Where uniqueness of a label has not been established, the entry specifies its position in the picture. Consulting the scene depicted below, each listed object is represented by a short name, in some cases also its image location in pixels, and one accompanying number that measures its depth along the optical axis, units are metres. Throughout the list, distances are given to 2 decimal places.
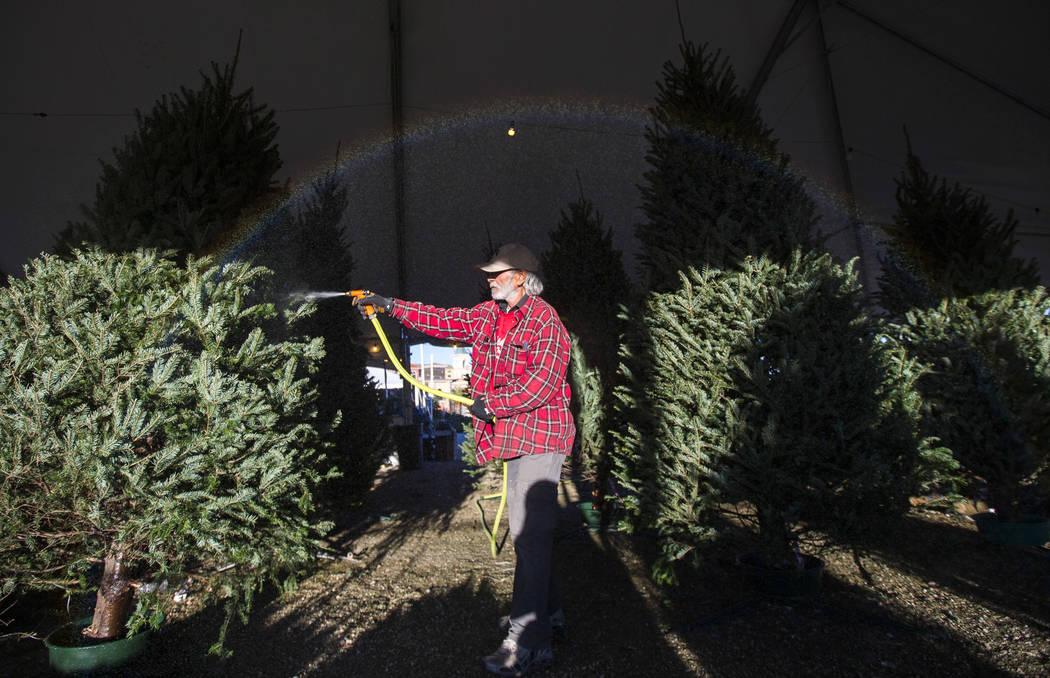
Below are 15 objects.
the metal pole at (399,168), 8.65
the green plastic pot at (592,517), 4.97
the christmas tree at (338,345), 4.95
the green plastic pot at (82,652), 2.13
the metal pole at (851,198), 8.65
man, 2.42
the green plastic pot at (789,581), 3.00
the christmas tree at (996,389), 4.32
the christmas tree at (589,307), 5.27
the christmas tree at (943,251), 4.88
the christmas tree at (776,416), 2.71
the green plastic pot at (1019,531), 4.22
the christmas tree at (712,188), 3.34
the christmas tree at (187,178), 2.91
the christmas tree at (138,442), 1.90
